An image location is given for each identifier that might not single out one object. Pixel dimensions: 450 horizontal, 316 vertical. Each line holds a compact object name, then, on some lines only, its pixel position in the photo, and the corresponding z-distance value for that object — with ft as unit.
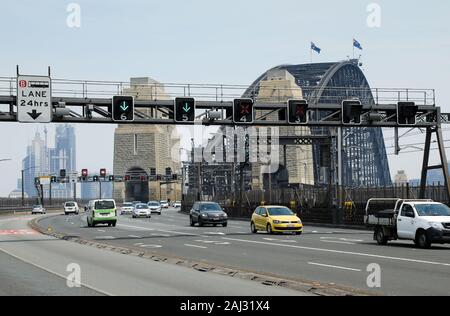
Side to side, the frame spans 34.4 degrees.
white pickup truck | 84.33
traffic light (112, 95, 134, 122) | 118.11
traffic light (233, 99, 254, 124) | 124.47
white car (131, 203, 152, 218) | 246.47
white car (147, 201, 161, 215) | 294.46
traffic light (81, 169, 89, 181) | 466.29
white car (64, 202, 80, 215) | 326.44
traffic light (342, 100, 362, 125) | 129.08
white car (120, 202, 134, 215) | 304.34
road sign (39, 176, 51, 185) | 511.52
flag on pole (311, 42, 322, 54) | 548.72
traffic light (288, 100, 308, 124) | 126.82
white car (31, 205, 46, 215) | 340.96
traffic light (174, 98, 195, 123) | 122.01
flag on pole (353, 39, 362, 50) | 530.14
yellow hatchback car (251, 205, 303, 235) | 122.01
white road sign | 111.24
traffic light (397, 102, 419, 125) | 129.80
